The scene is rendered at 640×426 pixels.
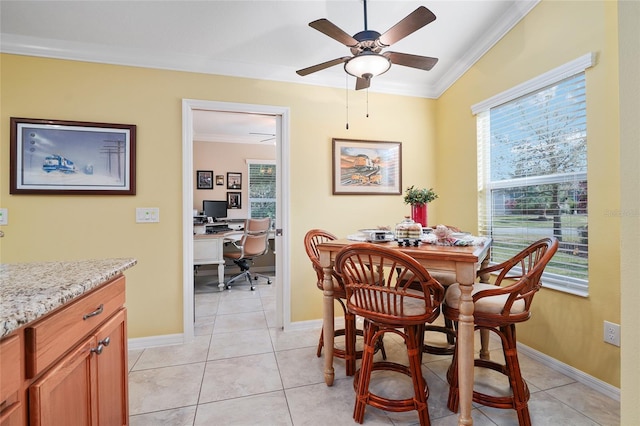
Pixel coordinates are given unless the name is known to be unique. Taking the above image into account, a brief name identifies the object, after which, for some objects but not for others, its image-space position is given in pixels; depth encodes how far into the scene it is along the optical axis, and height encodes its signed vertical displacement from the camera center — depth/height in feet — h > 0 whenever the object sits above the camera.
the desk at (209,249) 13.26 -1.60
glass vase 6.90 +0.02
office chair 14.16 -1.46
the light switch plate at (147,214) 8.18 +0.01
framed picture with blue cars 7.38 +1.51
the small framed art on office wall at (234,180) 18.48 +2.15
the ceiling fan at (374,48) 5.30 +3.38
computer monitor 17.22 +0.31
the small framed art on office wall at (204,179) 17.78 +2.16
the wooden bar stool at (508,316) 4.78 -1.73
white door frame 8.48 +0.35
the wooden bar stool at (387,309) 4.66 -1.63
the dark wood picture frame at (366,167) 9.81 +1.61
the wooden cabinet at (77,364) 2.39 -1.50
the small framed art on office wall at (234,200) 18.44 +0.90
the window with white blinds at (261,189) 18.99 +1.65
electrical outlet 5.70 -2.37
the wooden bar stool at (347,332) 6.61 -2.67
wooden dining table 4.56 -1.08
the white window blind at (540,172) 6.51 +1.08
